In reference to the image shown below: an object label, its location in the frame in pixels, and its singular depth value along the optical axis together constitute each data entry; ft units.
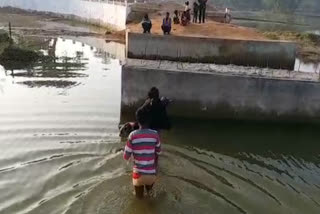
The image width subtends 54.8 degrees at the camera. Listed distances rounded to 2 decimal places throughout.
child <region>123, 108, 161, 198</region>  17.80
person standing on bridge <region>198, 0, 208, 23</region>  55.56
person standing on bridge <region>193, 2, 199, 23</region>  55.70
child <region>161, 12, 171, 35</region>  45.60
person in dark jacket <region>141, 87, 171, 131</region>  19.57
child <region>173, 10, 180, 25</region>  53.65
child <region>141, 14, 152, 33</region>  45.12
